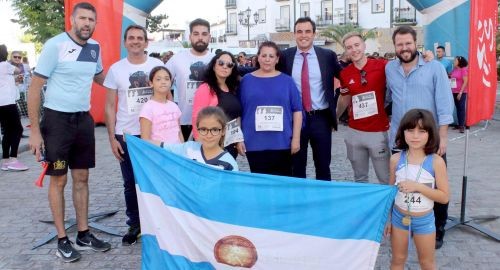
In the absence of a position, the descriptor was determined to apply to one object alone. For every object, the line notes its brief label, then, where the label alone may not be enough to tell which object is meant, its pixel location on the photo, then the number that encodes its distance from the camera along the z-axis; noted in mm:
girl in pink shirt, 4168
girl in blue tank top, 3266
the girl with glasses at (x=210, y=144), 3467
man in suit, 4637
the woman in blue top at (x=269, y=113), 4340
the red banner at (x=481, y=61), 4418
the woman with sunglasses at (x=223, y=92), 4289
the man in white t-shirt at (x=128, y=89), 4391
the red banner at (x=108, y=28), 5441
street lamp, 57750
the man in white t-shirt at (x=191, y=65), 4672
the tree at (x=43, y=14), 18516
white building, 45281
